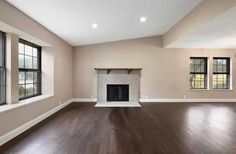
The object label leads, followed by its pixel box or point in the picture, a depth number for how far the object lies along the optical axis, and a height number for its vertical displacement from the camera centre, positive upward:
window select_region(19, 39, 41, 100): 2.74 +0.17
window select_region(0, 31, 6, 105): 2.19 +0.13
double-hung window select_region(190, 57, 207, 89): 5.08 +0.16
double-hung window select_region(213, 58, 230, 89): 5.08 +0.12
